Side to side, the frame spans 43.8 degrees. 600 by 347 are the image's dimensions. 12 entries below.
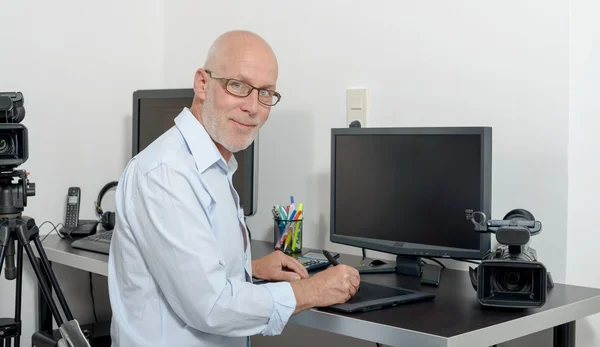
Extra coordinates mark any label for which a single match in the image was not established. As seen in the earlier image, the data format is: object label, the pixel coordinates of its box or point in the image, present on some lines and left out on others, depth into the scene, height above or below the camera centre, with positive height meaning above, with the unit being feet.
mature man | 4.84 -0.50
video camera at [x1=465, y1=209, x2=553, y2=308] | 5.57 -0.82
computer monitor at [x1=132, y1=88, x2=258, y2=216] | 8.46 +0.47
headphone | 9.28 -0.72
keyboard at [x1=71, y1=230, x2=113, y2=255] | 8.25 -0.92
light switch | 8.34 +0.68
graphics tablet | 5.62 -1.04
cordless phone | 9.42 -0.58
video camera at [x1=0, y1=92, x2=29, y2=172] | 7.48 +0.24
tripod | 7.45 -0.80
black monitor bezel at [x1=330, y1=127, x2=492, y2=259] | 6.46 -0.30
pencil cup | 8.23 -0.79
